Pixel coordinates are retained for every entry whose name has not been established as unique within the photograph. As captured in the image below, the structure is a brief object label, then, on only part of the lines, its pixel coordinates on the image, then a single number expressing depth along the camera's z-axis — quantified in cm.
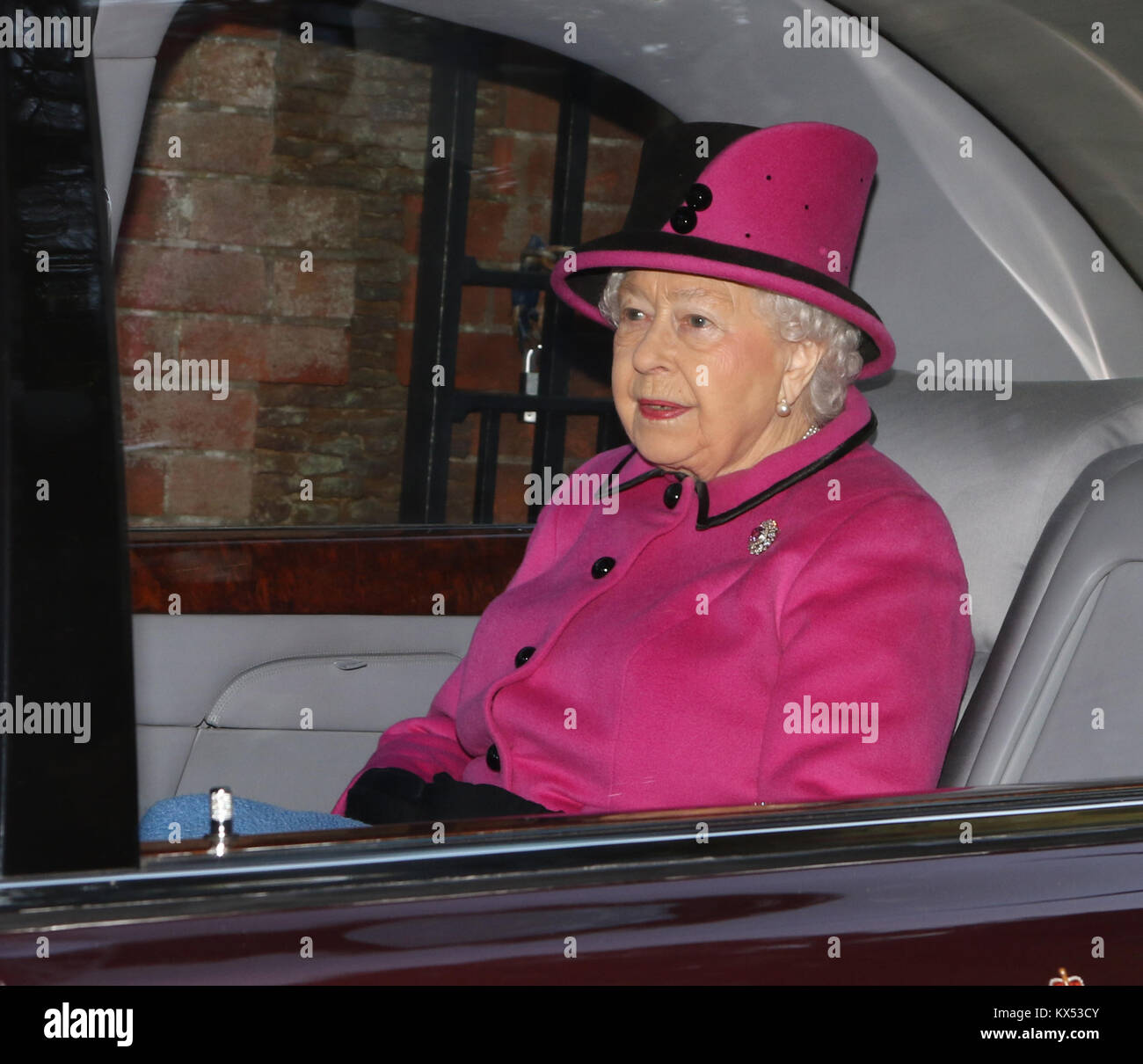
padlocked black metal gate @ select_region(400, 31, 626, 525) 354
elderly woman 144
